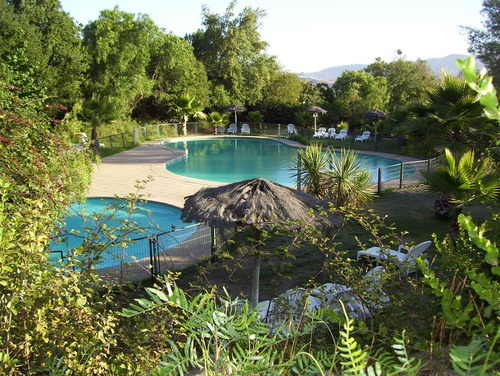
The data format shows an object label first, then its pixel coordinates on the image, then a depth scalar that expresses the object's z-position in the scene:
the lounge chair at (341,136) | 29.36
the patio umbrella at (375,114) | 28.81
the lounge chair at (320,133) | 29.63
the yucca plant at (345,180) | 9.03
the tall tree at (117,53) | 28.52
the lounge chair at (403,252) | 8.25
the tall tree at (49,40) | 22.33
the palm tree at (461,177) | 8.19
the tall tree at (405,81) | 34.47
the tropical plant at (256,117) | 35.87
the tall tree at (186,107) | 32.31
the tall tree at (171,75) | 32.34
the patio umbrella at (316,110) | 31.95
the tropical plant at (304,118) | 33.88
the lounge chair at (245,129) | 34.81
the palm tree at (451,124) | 9.67
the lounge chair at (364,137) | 28.44
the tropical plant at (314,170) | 9.18
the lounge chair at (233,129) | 34.84
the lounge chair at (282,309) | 4.06
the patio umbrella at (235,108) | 34.51
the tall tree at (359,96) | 33.16
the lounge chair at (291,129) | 32.95
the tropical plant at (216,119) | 34.59
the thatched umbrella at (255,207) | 6.19
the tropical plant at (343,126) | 31.56
